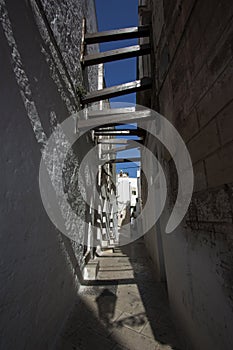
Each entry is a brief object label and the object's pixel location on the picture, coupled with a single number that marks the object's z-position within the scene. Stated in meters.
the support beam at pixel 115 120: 3.20
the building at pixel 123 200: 15.60
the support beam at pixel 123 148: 5.08
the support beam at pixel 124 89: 3.28
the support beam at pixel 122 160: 5.84
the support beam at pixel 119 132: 4.16
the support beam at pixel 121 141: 4.65
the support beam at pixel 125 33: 3.32
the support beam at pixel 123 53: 3.30
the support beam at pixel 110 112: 3.30
